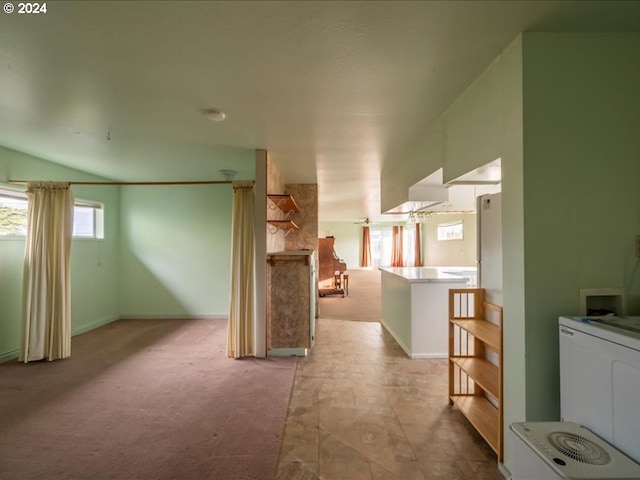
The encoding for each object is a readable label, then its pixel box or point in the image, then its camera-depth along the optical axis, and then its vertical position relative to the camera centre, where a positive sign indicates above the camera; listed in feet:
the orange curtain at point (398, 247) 37.37 +0.65
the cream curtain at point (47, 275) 10.10 -0.93
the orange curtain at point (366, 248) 38.93 +0.50
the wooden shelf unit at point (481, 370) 5.43 -2.60
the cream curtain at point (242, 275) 10.52 -0.90
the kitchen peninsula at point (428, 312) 10.34 -2.15
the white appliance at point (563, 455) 3.03 -2.29
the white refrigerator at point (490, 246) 6.30 +0.16
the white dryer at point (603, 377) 3.26 -1.55
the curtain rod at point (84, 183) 10.09 +2.35
